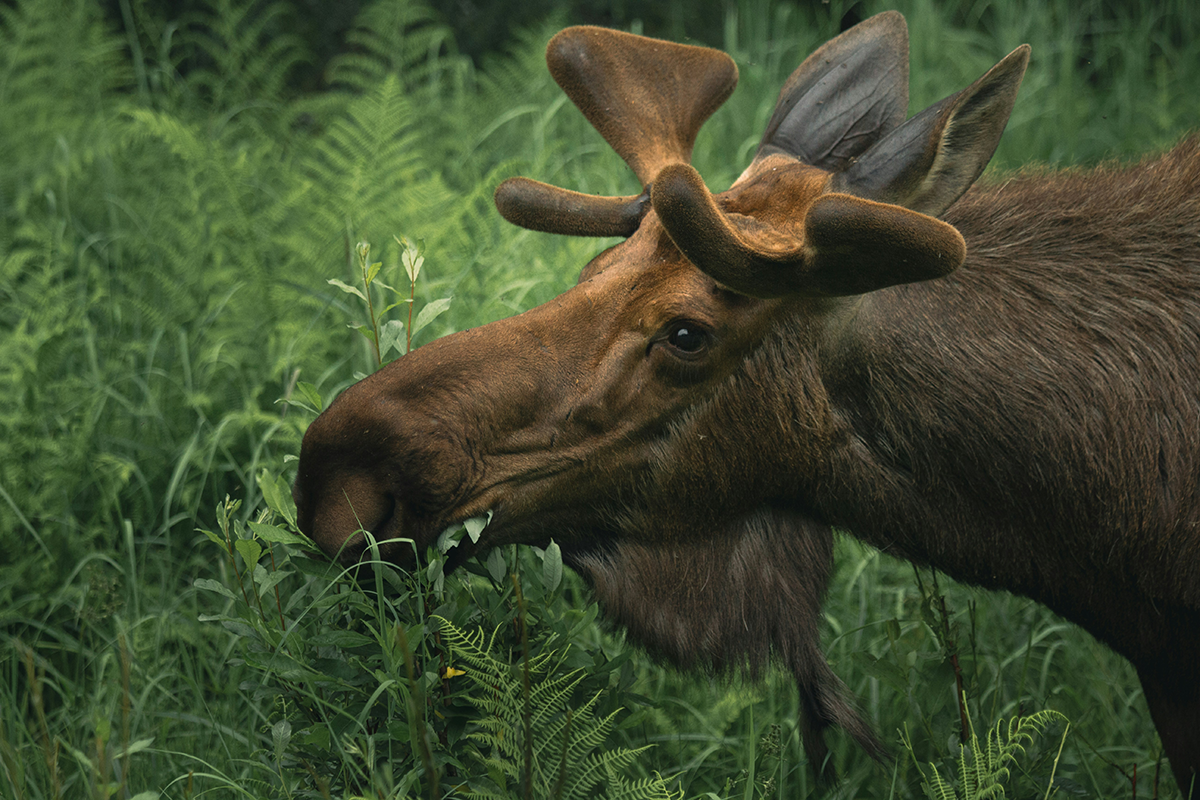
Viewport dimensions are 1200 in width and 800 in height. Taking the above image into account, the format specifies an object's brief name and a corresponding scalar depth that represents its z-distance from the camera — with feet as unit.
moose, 14.87
